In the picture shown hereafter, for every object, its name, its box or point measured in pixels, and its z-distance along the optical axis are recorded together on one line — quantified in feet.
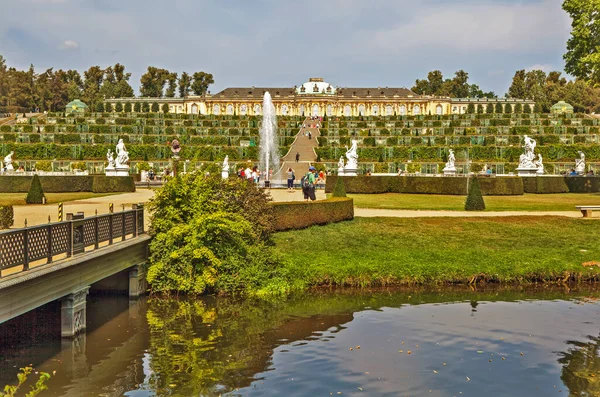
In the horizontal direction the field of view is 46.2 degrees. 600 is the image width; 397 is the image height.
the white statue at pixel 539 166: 154.59
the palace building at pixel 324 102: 494.59
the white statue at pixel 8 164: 170.94
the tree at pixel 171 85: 518.78
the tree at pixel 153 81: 513.04
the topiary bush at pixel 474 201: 97.35
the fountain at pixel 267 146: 196.93
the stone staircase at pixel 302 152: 186.70
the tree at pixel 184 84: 523.29
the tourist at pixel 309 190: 95.16
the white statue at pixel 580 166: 176.38
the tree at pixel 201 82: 522.88
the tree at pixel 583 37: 123.75
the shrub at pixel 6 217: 60.70
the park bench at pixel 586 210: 89.10
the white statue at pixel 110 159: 147.23
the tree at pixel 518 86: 522.47
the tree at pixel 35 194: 96.31
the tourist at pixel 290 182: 128.62
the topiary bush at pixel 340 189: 93.76
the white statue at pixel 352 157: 140.67
